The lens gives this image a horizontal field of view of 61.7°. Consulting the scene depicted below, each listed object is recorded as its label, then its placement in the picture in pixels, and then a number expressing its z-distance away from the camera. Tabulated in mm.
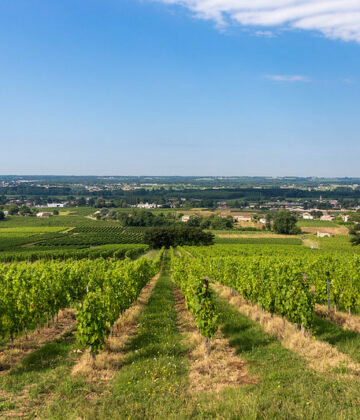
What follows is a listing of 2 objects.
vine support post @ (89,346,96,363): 9721
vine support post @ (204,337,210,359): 10367
